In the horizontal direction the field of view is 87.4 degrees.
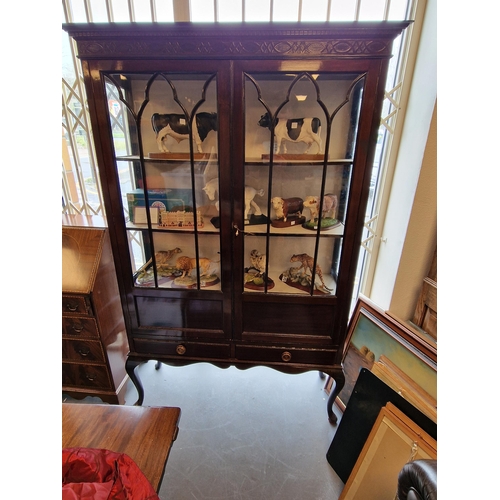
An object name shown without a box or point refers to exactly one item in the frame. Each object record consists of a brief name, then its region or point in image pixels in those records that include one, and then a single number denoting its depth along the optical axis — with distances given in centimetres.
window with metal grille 136
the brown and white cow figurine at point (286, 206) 121
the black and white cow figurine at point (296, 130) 109
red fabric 58
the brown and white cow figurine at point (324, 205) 116
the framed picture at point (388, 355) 117
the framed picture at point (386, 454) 99
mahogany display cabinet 93
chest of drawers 132
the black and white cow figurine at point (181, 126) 110
